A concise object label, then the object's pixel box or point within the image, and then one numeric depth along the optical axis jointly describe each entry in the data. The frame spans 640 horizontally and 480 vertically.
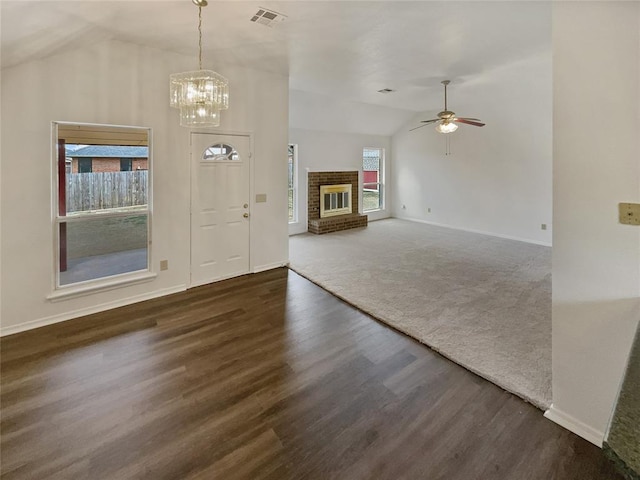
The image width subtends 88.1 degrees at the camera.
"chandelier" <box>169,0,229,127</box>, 2.62
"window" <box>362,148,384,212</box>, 9.45
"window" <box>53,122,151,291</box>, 3.34
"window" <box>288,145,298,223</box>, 7.55
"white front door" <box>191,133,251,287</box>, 4.20
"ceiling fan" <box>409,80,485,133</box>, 5.27
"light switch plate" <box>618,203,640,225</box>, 1.66
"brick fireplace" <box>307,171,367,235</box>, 7.76
